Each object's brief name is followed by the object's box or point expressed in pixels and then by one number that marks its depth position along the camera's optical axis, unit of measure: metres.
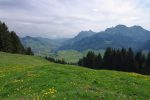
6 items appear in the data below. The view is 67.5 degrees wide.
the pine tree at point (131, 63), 47.34
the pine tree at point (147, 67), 46.66
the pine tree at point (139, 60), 47.26
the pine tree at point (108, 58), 50.18
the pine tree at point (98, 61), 51.67
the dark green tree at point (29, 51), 59.58
